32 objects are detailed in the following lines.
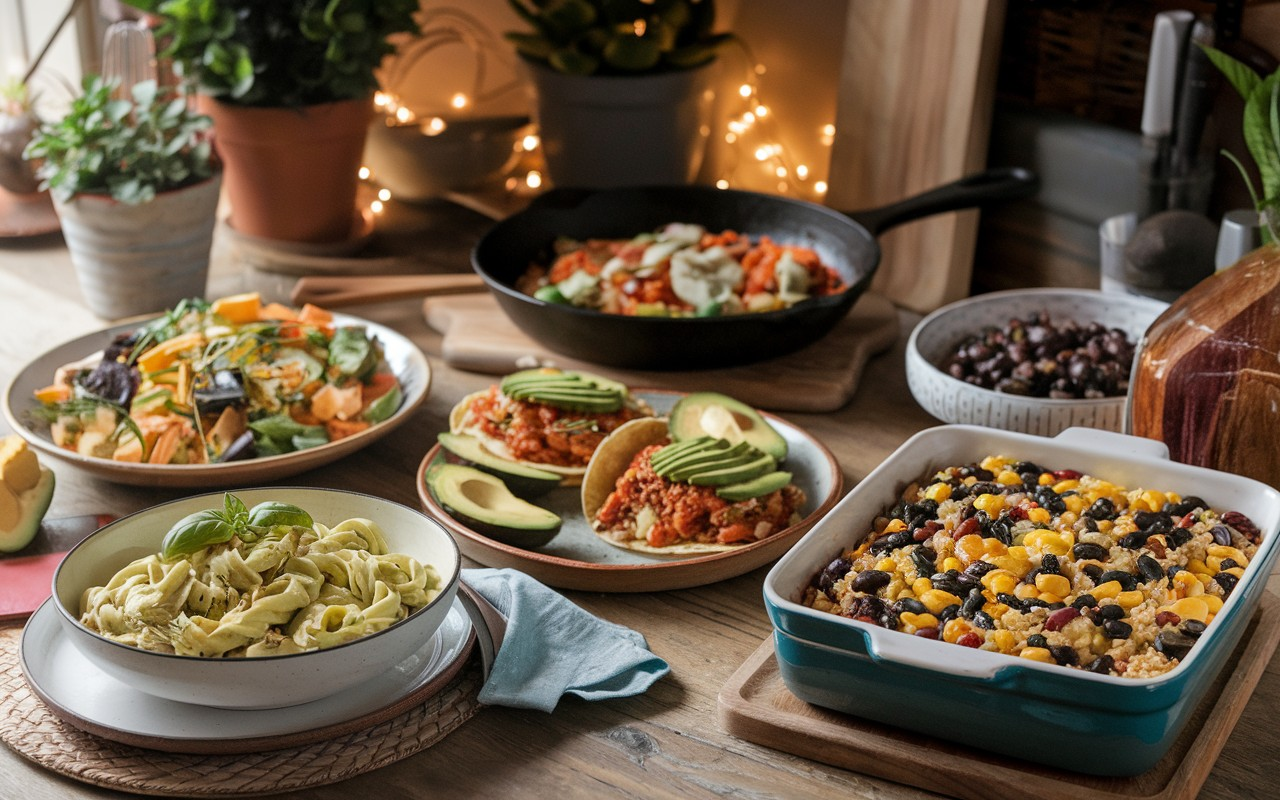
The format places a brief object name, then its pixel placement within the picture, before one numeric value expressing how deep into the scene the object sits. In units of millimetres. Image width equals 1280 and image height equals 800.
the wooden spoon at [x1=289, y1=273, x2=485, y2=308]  2588
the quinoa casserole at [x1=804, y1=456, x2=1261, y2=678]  1247
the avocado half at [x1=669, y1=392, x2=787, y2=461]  1868
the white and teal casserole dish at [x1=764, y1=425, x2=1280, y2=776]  1151
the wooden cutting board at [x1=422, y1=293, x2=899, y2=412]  2215
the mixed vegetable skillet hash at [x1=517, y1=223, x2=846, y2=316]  2285
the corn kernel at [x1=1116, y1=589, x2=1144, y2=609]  1294
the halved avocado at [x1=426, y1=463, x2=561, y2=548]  1674
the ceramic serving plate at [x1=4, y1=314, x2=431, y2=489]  1817
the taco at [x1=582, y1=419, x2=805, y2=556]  1688
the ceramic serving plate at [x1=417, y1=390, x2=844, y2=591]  1624
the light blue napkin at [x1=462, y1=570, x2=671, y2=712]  1418
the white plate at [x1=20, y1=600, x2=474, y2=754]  1292
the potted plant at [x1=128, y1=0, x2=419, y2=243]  2512
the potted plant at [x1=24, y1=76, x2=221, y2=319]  2381
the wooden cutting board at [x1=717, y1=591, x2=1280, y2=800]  1230
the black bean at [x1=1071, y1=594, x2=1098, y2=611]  1291
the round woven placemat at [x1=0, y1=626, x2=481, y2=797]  1271
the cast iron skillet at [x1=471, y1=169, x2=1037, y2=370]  2145
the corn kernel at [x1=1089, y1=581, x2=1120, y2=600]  1305
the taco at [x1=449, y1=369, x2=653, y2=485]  1904
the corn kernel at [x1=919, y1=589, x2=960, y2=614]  1304
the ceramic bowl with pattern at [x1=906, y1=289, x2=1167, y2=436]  1924
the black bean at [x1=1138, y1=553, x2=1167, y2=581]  1334
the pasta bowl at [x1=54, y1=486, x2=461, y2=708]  1233
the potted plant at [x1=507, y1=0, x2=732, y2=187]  2805
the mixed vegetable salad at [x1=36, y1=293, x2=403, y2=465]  1895
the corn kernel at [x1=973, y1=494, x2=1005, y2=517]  1460
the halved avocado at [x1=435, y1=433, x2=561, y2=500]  1806
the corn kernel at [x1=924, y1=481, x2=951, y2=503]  1491
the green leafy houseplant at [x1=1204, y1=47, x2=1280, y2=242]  1668
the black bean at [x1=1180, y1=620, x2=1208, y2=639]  1222
